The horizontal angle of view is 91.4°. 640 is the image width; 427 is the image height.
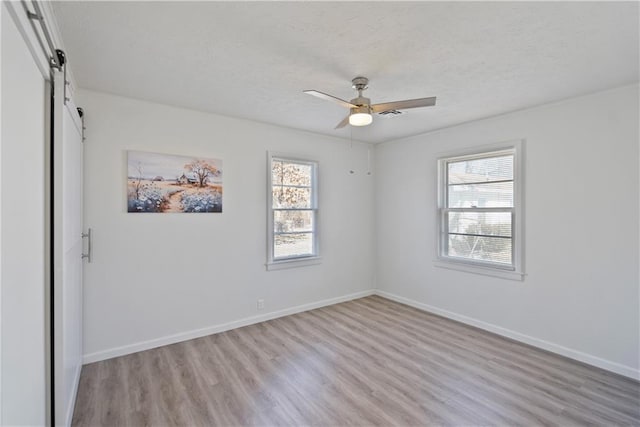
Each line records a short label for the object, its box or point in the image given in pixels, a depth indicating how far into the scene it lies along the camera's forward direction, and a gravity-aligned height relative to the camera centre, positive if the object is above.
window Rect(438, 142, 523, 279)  3.54 +0.00
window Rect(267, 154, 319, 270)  4.18 -0.02
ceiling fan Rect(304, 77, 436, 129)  2.37 +0.81
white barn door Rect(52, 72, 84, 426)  1.74 -0.27
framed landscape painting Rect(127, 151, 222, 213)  3.14 +0.29
